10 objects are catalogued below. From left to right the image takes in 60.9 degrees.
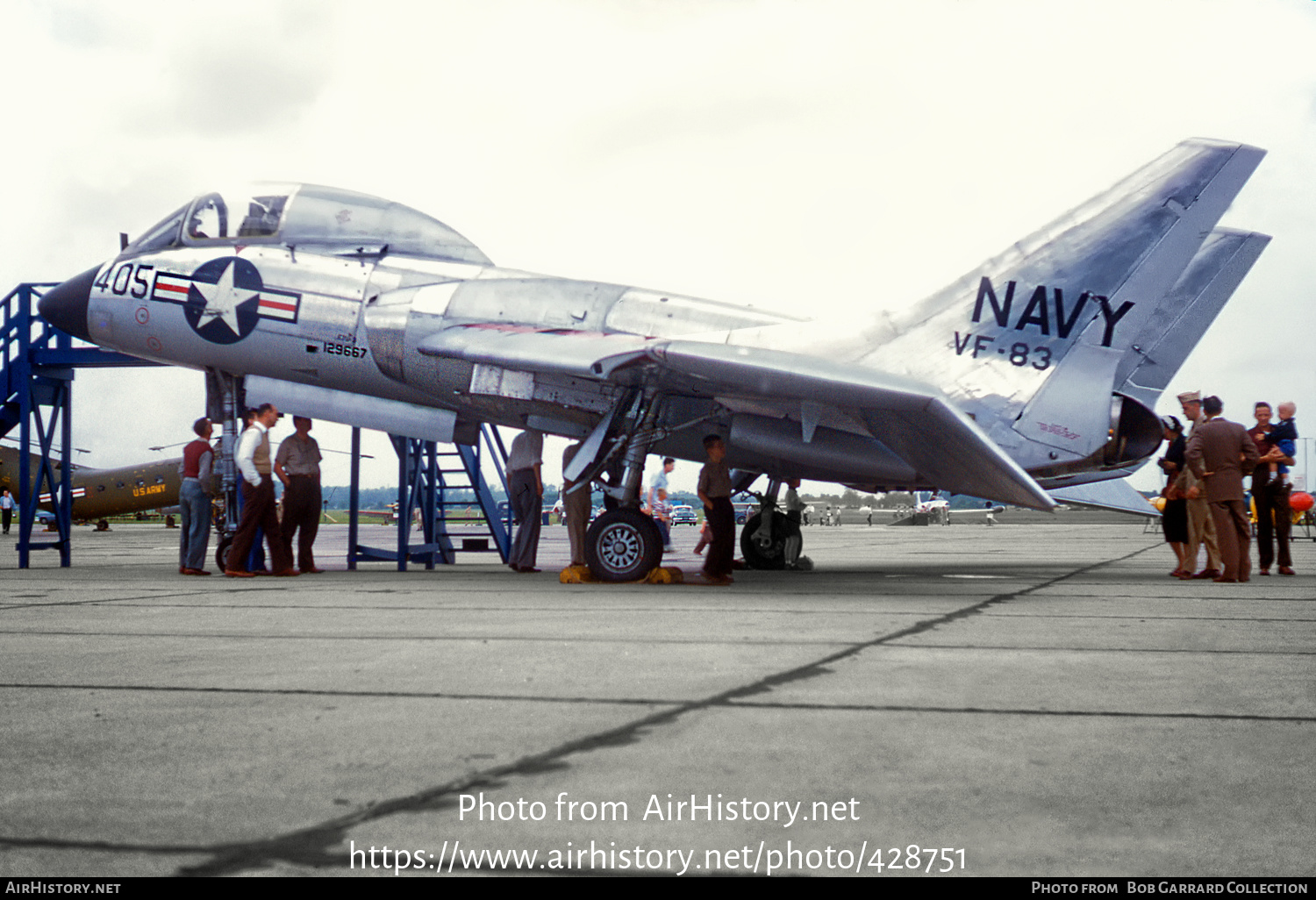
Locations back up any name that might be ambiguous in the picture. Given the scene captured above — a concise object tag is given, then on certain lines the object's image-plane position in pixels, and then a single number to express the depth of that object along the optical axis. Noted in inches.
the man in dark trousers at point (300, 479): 485.4
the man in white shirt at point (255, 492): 440.8
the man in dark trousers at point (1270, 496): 471.9
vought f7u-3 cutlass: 400.5
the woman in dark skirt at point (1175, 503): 476.7
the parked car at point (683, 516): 2400.3
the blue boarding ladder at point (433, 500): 579.5
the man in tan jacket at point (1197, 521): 436.5
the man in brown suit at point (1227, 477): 420.8
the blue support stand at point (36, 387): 586.2
